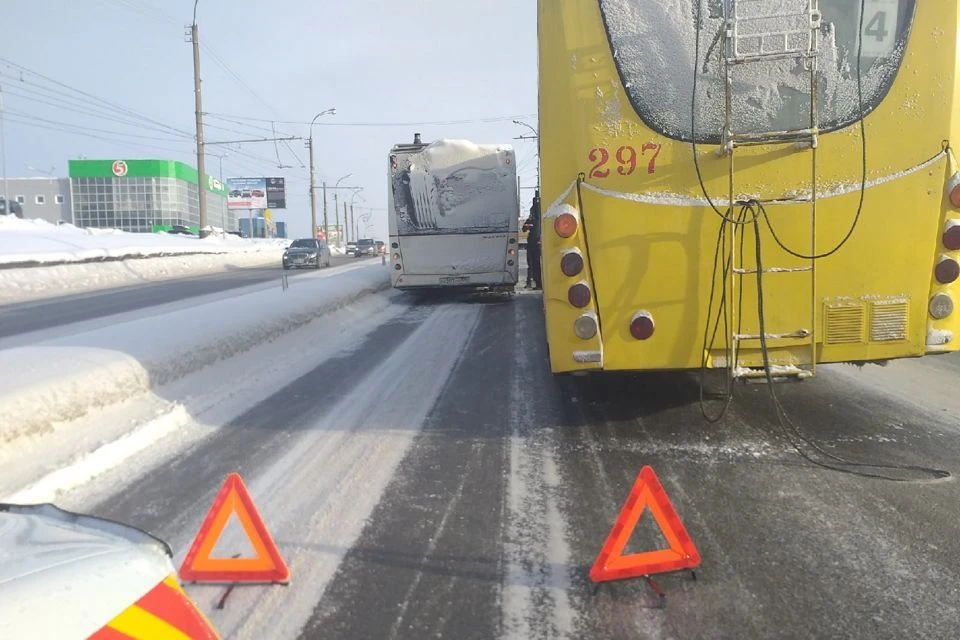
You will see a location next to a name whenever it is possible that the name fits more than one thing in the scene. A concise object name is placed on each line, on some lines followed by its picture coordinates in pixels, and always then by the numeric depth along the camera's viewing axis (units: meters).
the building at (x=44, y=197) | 94.56
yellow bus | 4.98
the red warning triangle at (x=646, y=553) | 3.40
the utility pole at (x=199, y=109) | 33.66
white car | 1.48
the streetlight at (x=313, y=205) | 58.62
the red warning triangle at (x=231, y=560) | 3.50
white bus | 16.84
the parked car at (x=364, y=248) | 67.88
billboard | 100.06
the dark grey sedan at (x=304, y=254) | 40.06
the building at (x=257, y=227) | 121.00
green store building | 93.25
